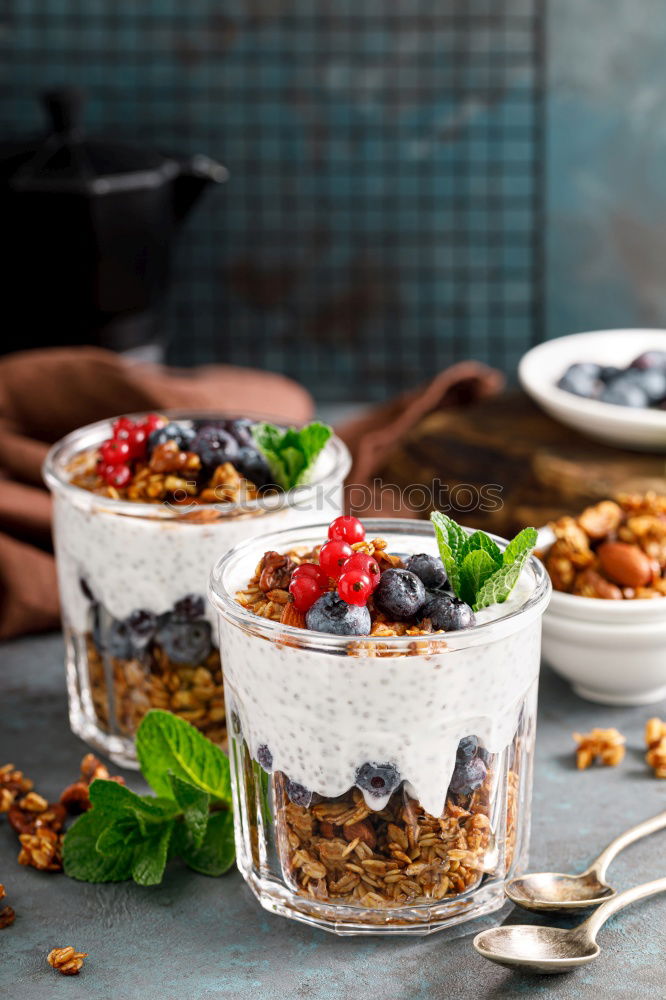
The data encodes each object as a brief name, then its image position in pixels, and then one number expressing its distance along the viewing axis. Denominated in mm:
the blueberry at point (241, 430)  736
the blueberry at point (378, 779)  620
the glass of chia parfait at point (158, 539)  707
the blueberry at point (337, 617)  615
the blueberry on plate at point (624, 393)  910
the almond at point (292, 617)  627
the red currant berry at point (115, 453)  728
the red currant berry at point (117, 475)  723
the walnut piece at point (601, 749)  726
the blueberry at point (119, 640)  722
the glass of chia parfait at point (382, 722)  615
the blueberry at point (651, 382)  921
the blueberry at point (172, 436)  729
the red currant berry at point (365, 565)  621
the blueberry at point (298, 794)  629
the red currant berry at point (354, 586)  617
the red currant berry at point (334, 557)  628
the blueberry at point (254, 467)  728
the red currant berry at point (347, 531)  641
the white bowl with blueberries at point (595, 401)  882
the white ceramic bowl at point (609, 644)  734
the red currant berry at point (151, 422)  738
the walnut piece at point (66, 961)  629
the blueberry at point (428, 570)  638
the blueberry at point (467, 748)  626
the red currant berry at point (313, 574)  629
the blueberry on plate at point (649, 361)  932
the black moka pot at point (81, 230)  1025
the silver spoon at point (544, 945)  619
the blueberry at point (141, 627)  716
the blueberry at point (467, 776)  628
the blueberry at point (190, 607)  710
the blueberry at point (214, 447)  725
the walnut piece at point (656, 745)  720
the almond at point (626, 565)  745
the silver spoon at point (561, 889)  643
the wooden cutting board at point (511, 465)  889
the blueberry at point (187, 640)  711
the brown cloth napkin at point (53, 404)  836
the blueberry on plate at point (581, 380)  921
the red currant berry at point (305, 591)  627
